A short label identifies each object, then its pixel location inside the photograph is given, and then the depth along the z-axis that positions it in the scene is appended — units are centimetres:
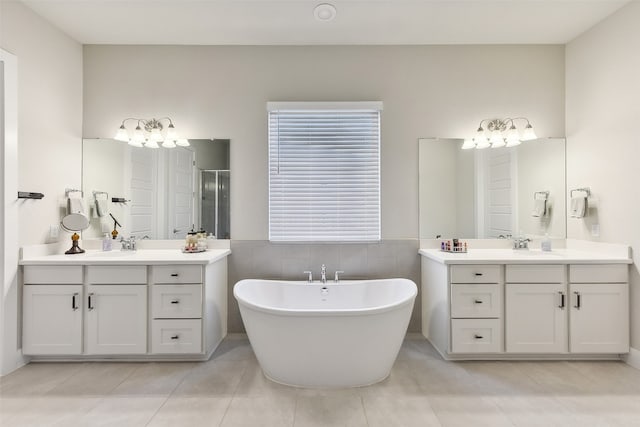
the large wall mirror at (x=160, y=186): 299
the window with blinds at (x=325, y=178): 301
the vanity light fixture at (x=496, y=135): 297
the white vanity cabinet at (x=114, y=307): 242
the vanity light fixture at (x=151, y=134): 294
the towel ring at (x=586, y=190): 278
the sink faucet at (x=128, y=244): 294
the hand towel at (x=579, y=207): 274
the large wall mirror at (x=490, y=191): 299
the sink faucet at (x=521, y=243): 293
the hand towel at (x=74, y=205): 276
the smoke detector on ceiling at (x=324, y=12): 245
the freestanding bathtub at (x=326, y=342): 201
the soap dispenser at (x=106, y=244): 291
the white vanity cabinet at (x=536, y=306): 245
